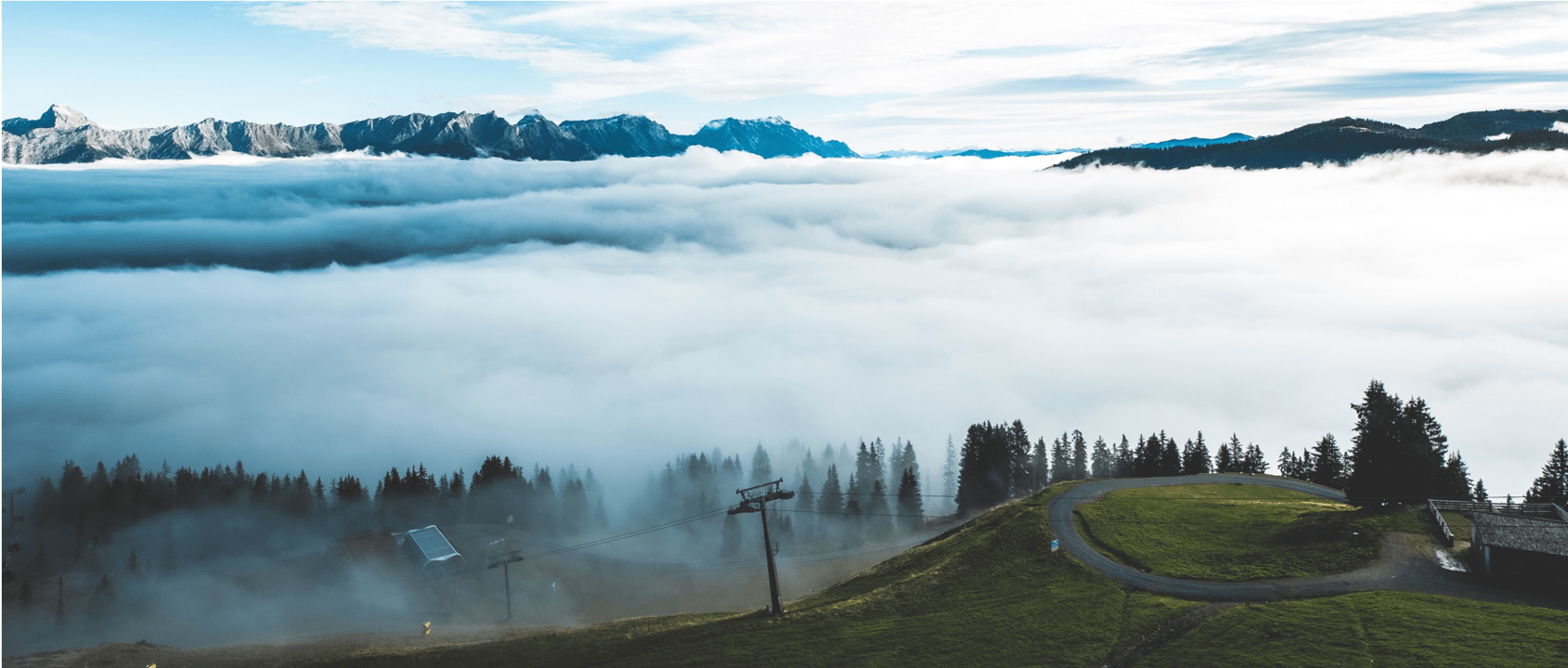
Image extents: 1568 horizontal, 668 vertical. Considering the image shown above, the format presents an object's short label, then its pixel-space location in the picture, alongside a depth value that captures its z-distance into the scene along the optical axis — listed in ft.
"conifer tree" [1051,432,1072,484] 544.62
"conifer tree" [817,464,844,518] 551.59
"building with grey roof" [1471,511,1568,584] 197.26
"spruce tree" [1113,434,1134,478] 508.12
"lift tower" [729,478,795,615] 234.19
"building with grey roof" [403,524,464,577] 366.63
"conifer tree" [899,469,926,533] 488.35
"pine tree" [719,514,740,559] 479.82
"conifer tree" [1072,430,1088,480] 542.57
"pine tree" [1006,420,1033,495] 508.53
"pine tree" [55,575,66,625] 389.80
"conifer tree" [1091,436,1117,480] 552.00
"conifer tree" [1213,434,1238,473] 449.89
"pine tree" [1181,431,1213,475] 432.66
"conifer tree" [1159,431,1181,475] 422.41
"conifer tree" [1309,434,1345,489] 404.77
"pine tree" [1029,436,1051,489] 532.32
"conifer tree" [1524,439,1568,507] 353.10
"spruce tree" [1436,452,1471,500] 278.46
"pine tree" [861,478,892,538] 488.85
